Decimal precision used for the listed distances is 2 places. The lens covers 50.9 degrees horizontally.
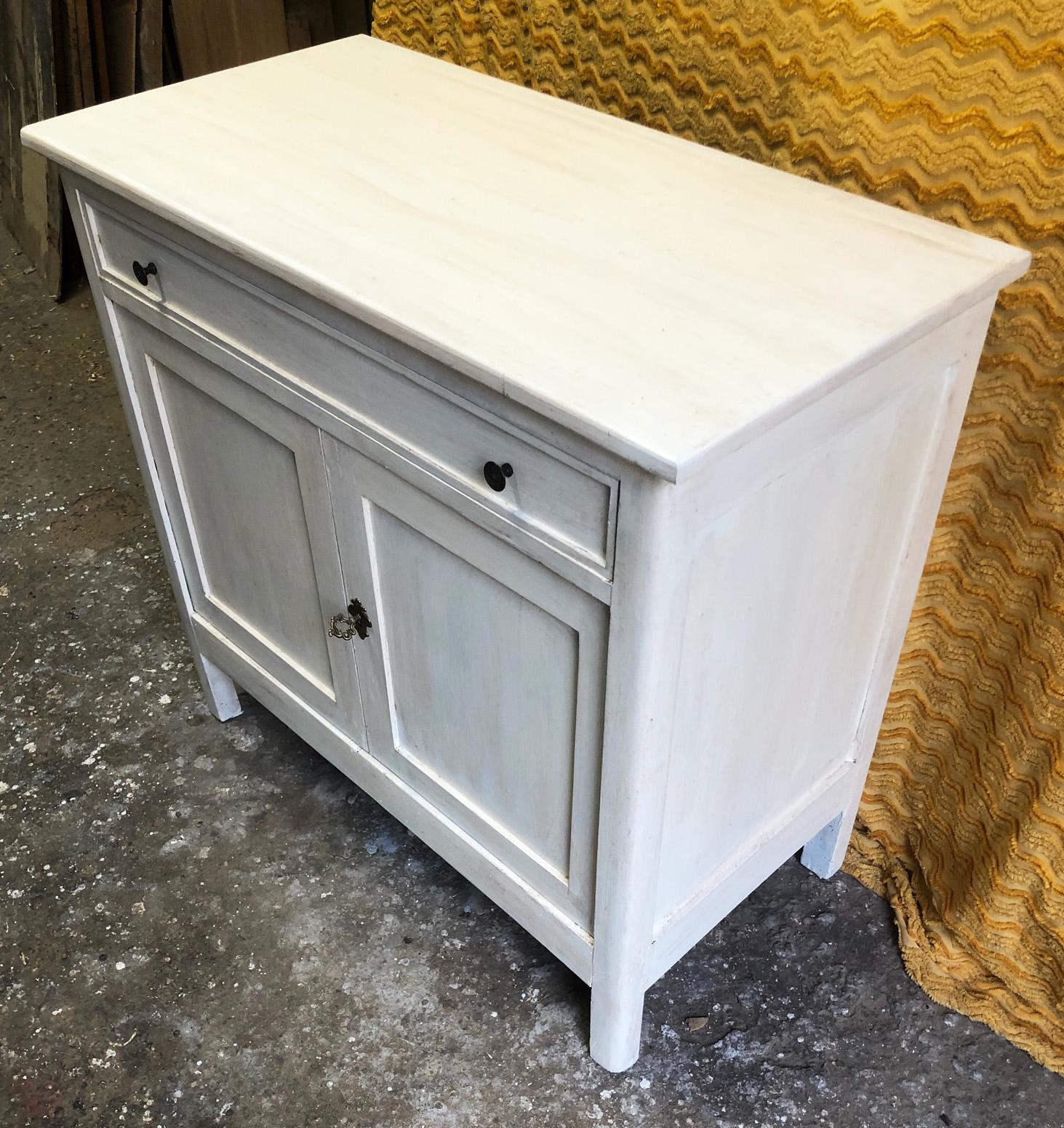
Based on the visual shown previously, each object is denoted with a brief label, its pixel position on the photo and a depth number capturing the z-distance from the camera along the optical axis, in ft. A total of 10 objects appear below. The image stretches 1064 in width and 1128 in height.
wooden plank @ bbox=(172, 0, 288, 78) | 9.11
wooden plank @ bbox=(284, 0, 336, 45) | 9.76
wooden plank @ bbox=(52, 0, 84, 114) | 8.80
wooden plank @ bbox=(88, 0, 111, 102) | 8.87
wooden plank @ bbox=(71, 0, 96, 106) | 8.75
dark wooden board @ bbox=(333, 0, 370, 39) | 9.55
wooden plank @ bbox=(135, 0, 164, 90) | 8.73
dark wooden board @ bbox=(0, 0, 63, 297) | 8.93
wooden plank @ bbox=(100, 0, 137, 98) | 8.84
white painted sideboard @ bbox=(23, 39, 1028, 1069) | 2.89
